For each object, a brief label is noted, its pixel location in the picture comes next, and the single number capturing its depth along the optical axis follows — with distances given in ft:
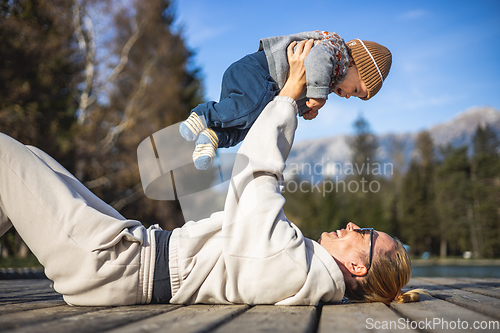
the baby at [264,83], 6.84
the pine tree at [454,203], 109.81
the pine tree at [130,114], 43.88
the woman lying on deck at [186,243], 5.37
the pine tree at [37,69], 32.30
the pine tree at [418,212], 116.37
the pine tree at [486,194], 100.73
